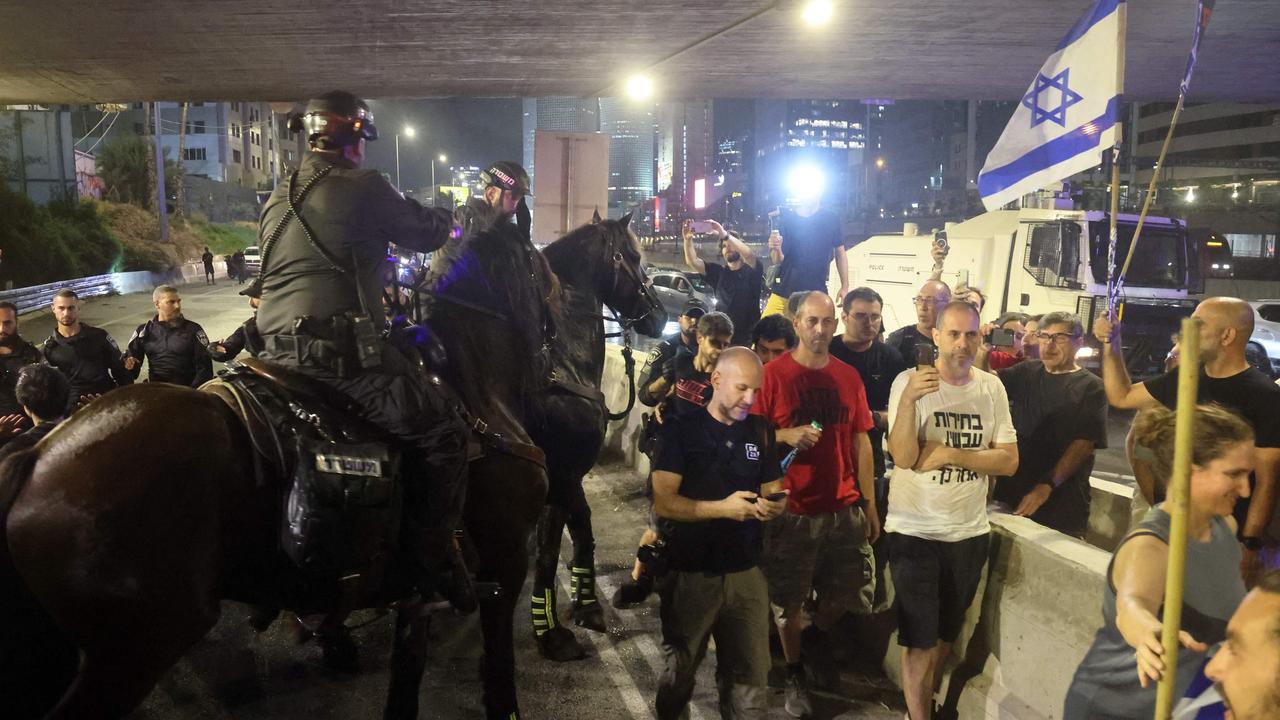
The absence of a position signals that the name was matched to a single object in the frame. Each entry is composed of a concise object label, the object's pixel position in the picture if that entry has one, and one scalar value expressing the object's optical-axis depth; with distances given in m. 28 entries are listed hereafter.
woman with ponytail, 2.63
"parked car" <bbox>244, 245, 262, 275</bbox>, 47.65
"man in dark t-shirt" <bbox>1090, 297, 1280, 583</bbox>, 4.37
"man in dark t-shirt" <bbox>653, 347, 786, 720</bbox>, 4.03
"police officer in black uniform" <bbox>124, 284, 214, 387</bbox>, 8.26
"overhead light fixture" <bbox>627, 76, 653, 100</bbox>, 10.43
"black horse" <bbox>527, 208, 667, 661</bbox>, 5.64
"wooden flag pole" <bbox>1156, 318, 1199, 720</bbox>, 2.05
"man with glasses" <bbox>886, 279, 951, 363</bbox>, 6.77
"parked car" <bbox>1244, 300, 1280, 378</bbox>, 15.80
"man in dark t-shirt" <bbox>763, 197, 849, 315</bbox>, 9.38
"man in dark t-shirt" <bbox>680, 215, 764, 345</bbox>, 8.90
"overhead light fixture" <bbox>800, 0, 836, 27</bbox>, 7.41
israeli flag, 5.29
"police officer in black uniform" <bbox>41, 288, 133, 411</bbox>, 7.39
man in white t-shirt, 4.37
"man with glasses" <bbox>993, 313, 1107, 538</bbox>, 5.40
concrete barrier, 3.89
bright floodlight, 9.78
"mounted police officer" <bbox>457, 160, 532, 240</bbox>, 5.15
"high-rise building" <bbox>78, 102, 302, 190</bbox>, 85.88
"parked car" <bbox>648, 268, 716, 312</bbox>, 24.62
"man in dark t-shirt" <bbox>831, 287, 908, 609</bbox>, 5.89
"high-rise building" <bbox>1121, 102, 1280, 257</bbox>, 36.75
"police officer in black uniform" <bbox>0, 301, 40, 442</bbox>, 6.74
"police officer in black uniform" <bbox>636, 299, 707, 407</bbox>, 6.75
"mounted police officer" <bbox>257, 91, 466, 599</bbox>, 3.75
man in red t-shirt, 4.95
